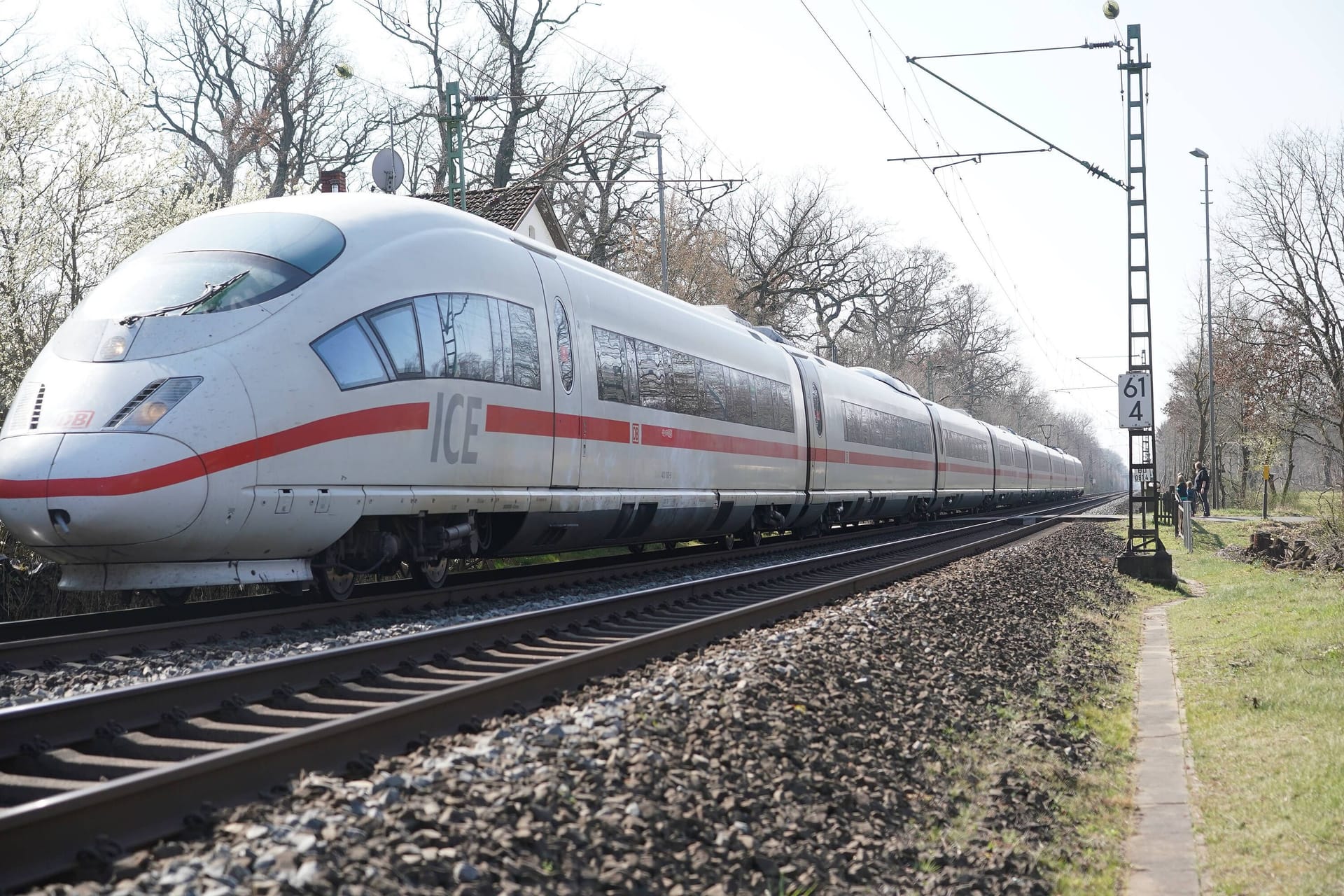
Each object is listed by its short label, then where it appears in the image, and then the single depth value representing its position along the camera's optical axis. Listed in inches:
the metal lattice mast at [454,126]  726.5
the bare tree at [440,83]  1368.1
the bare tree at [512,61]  1408.7
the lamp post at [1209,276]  1485.0
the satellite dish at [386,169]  851.4
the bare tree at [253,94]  1497.3
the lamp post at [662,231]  1065.5
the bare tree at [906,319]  2484.0
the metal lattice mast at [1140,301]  657.6
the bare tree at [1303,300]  1533.0
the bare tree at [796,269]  1764.3
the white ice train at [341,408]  277.4
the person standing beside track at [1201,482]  1362.0
